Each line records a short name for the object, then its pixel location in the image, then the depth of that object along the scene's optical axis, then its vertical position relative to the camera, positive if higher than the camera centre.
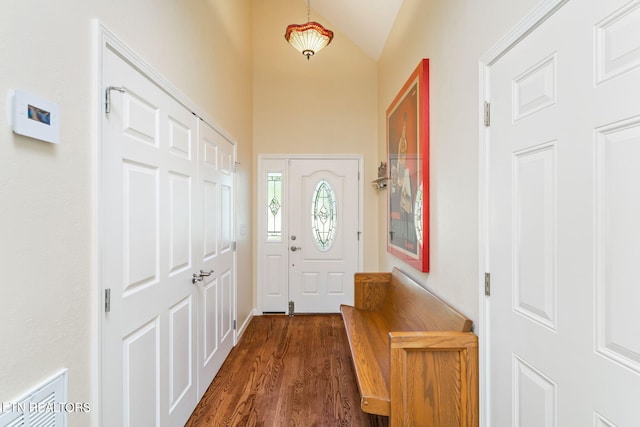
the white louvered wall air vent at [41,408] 0.80 -0.56
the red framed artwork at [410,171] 2.07 +0.34
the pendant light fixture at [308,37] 2.92 +1.74
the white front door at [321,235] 4.05 -0.29
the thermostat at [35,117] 0.83 +0.28
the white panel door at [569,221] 0.77 -0.02
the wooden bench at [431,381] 1.41 -0.78
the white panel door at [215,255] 2.21 -0.34
